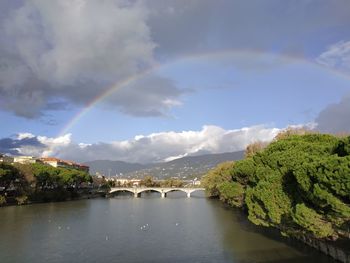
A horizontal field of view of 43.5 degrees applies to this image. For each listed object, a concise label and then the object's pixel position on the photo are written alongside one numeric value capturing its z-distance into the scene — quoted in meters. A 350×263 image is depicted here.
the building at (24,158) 166.23
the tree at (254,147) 76.47
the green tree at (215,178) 84.07
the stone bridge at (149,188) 133.25
